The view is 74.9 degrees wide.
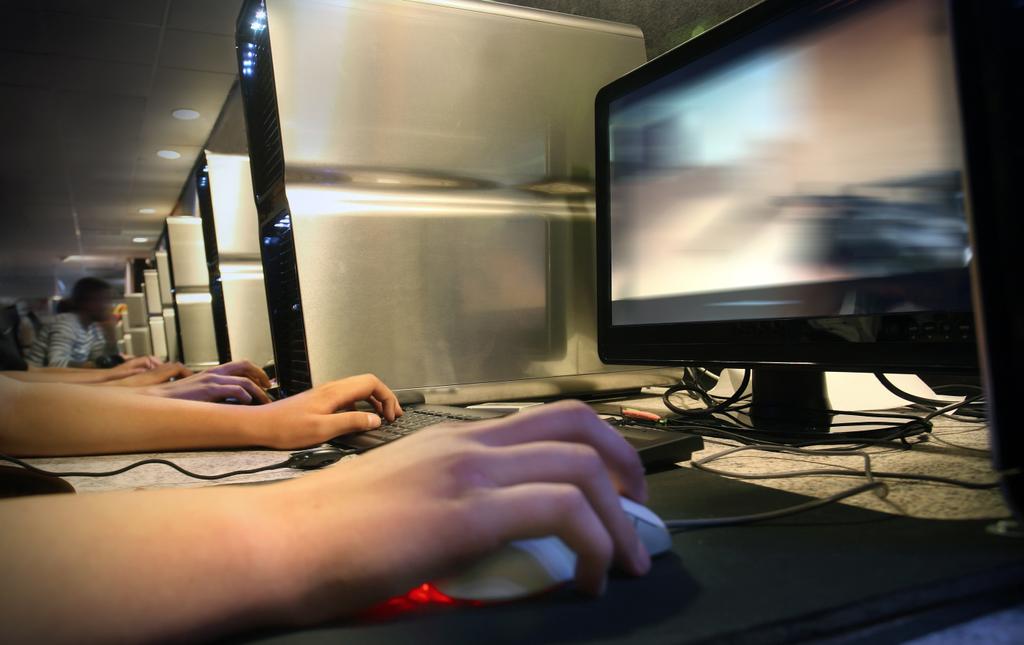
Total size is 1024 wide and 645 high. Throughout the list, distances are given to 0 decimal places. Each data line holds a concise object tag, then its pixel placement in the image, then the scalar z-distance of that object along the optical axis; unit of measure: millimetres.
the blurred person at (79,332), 3885
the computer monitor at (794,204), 469
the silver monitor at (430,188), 814
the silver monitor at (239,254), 1390
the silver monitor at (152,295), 6180
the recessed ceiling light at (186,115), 4062
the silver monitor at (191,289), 2176
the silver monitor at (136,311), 7411
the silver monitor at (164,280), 4184
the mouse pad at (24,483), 375
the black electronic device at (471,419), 485
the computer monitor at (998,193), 243
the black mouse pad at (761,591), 223
